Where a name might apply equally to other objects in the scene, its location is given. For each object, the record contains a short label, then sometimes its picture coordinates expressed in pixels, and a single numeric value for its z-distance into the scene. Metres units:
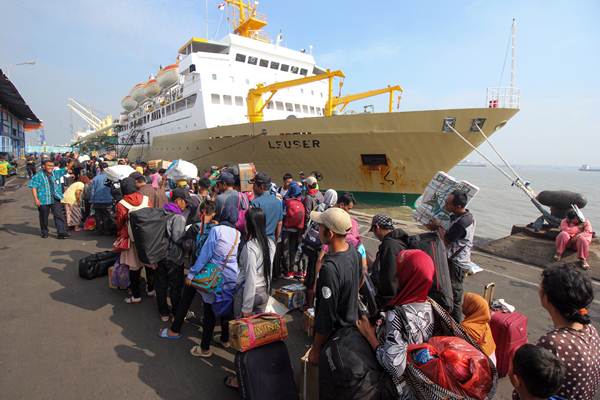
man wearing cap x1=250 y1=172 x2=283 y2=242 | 3.66
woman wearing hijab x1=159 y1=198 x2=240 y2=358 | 2.65
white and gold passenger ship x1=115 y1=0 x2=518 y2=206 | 10.80
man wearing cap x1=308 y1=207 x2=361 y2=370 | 1.84
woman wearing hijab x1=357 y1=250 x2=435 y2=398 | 1.79
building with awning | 19.28
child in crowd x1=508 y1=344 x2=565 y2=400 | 1.25
